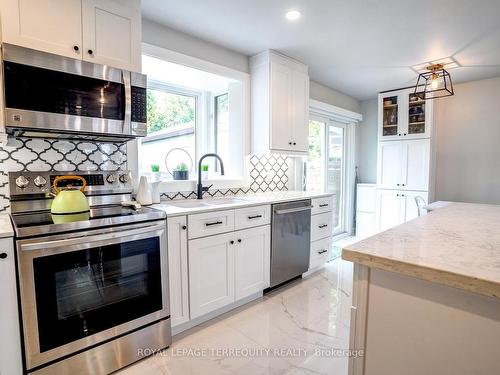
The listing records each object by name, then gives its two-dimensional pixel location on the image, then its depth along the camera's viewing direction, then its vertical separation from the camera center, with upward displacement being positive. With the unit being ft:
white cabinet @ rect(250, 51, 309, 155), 9.59 +2.43
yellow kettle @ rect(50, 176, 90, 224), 5.38 -0.69
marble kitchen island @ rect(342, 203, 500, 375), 2.55 -1.40
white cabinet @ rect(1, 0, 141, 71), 5.01 +2.80
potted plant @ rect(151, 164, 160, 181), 8.11 -0.04
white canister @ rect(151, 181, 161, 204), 7.29 -0.56
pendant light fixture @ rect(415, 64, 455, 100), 7.92 +3.38
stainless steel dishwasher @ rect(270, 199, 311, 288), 8.57 -2.30
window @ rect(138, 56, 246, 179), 8.71 +1.78
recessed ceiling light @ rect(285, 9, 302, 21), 7.04 +3.99
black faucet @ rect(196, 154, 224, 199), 8.40 -0.50
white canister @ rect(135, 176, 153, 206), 6.98 -0.58
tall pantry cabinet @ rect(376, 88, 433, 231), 13.08 +0.69
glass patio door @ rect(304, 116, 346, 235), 13.96 +0.40
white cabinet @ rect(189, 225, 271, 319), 6.64 -2.57
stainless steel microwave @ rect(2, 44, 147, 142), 4.75 +1.39
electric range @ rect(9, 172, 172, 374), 4.51 -2.03
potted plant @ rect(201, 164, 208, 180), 9.25 -0.05
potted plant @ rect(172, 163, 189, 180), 8.57 -0.10
